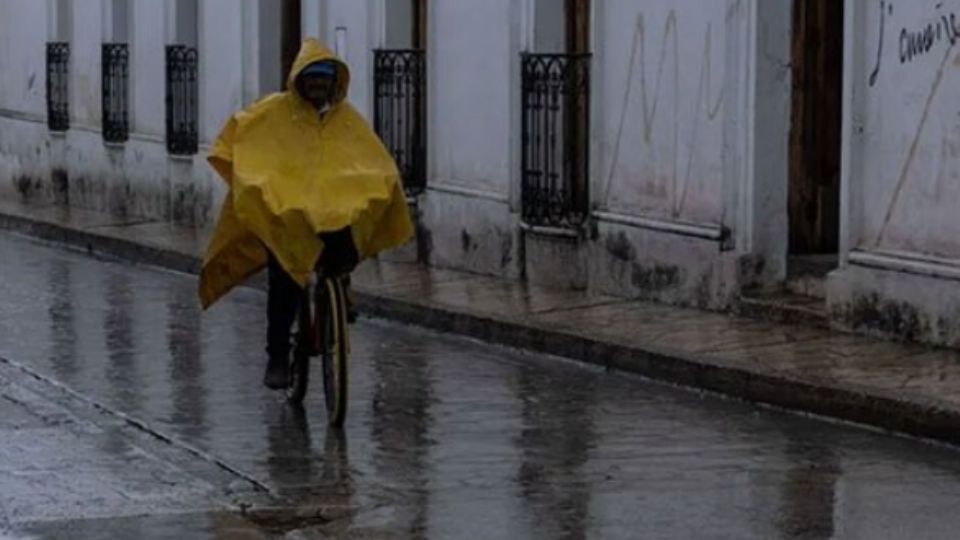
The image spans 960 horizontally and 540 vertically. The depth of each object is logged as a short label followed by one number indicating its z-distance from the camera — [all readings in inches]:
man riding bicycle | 496.7
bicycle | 495.2
